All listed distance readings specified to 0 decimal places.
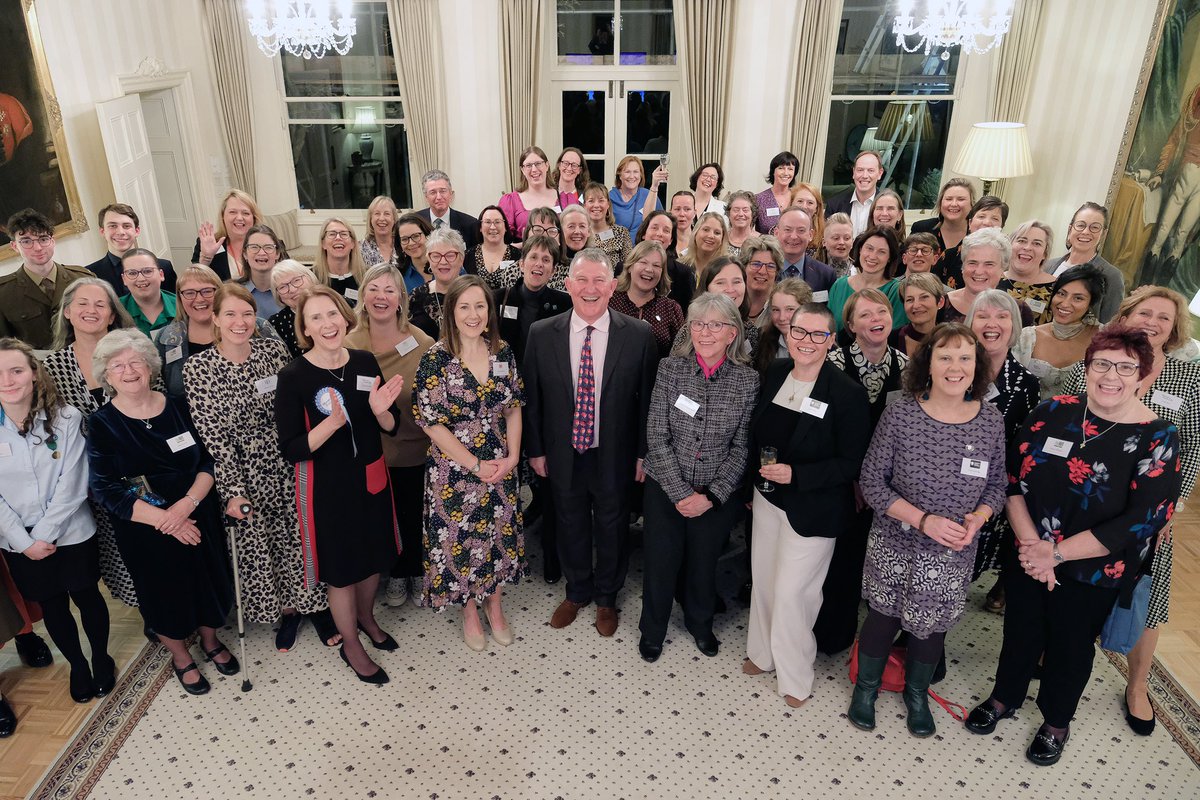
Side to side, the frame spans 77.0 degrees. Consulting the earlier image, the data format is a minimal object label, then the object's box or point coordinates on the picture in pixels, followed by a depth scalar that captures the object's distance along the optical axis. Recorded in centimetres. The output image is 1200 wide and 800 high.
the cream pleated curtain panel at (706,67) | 762
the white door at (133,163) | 618
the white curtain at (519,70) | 769
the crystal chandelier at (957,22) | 626
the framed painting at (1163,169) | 525
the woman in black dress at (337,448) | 298
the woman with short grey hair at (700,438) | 306
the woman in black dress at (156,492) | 294
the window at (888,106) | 805
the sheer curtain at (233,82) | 794
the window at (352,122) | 844
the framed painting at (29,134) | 530
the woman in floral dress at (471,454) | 317
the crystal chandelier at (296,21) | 613
